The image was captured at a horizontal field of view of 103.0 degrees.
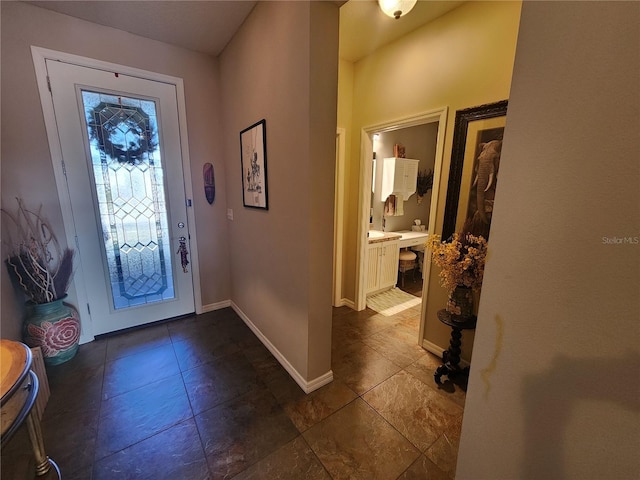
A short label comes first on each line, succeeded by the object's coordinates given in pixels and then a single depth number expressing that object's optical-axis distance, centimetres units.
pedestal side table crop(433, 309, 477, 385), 183
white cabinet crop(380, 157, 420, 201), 345
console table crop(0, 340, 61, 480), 74
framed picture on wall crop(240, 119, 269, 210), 189
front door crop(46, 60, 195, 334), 208
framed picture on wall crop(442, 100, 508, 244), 169
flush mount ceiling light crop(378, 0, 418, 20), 157
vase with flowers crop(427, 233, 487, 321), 167
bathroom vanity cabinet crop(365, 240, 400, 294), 319
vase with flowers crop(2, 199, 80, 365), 187
